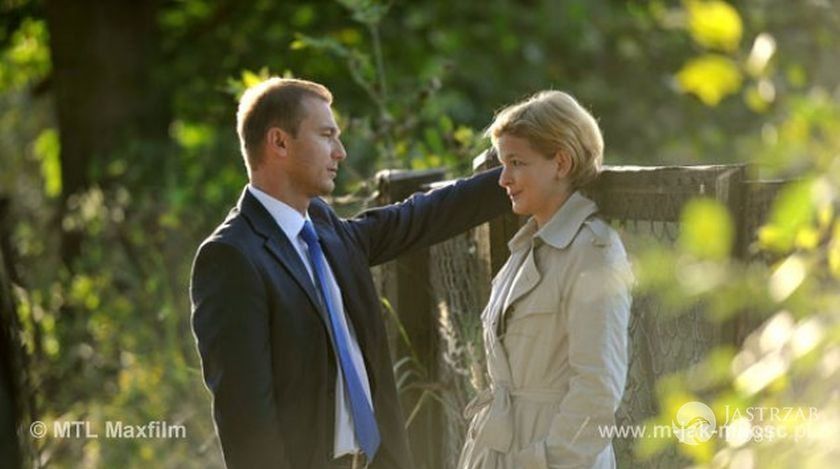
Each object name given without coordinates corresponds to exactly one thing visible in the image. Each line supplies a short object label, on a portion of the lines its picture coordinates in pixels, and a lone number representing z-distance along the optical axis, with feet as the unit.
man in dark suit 27.58
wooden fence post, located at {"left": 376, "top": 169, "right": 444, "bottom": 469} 37.60
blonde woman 23.94
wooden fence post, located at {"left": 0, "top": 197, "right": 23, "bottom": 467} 22.62
